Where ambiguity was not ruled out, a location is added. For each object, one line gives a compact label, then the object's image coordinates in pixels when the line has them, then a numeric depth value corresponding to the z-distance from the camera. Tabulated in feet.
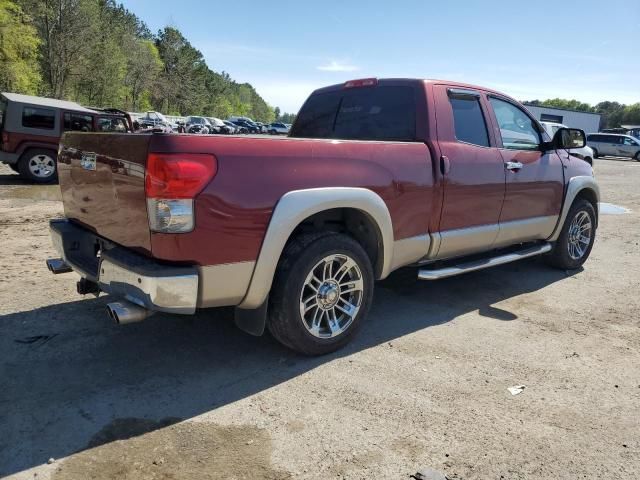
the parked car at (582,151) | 59.81
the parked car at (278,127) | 185.88
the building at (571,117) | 217.56
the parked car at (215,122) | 160.31
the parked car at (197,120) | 156.36
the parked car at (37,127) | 37.22
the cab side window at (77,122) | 39.01
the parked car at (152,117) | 133.39
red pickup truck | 9.05
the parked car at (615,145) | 112.88
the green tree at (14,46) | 104.47
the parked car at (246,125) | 178.81
